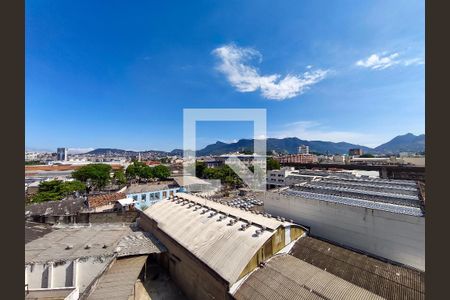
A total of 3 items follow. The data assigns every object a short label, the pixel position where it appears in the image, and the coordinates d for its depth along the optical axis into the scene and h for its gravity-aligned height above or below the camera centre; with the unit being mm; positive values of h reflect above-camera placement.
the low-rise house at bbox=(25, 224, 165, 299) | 8289 -5461
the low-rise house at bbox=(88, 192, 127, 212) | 21475 -5324
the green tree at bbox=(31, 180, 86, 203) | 24484 -4904
